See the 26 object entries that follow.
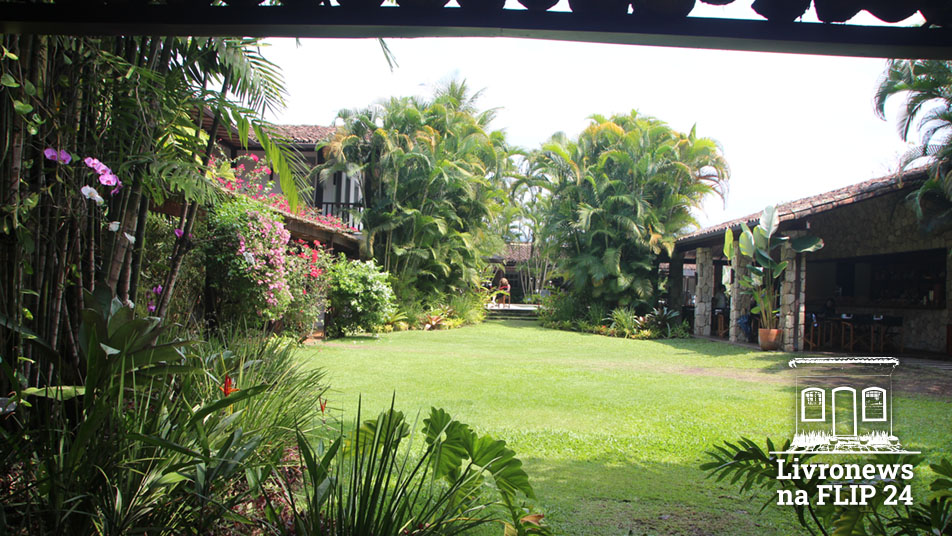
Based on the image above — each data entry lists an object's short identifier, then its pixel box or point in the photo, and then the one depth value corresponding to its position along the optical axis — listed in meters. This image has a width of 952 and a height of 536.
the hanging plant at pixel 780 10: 2.11
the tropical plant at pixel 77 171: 2.75
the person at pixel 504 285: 29.12
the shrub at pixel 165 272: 6.86
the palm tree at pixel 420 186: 17.47
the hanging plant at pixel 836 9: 2.09
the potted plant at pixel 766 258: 11.93
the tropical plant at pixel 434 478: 1.91
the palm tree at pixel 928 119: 10.20
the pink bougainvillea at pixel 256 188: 9.03
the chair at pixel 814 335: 12.64
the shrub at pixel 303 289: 10.67
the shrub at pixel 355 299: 13.66
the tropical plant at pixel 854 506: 1.97
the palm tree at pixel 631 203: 17.83
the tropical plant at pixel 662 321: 17.00
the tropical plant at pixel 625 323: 16.78
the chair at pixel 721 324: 16.09
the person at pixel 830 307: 14.26
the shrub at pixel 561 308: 19.30
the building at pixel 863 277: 12.04
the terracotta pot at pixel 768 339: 12.27
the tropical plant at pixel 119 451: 2.13
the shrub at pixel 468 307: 19.48
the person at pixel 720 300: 17.12
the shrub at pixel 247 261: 8.91
